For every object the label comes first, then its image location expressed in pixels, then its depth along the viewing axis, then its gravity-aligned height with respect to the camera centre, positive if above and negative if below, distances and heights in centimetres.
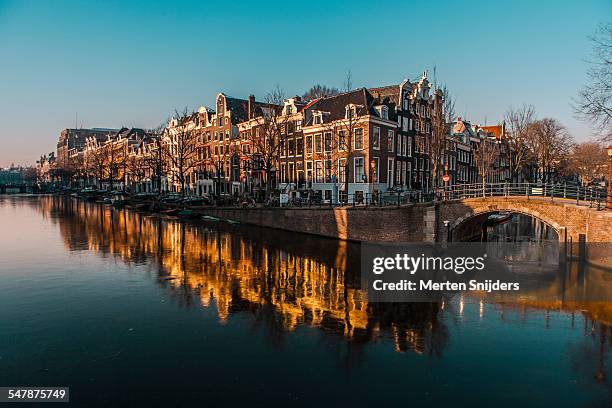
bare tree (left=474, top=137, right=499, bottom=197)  7075 +585
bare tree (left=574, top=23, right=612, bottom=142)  2453 +462
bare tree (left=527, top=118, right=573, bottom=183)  6050 +698
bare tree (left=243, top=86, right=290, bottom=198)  4970 +718
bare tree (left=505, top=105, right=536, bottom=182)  5586 +780
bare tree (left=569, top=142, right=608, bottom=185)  7901 +523
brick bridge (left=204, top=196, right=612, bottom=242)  2655 -255
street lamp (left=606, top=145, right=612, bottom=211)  2556 -71
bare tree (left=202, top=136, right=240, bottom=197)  6891 +564
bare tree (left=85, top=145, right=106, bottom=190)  10412 +640
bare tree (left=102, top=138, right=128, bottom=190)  9996 +787
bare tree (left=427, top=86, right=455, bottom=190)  4062 +622
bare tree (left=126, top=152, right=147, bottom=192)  8978 +488
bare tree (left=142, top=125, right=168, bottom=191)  7338 +696
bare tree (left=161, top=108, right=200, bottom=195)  7044 +868
